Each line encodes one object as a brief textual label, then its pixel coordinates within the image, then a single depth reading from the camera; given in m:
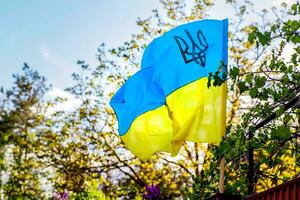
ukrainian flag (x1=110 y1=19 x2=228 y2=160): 7.37
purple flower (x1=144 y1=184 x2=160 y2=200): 16.28
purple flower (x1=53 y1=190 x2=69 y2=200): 16.69
